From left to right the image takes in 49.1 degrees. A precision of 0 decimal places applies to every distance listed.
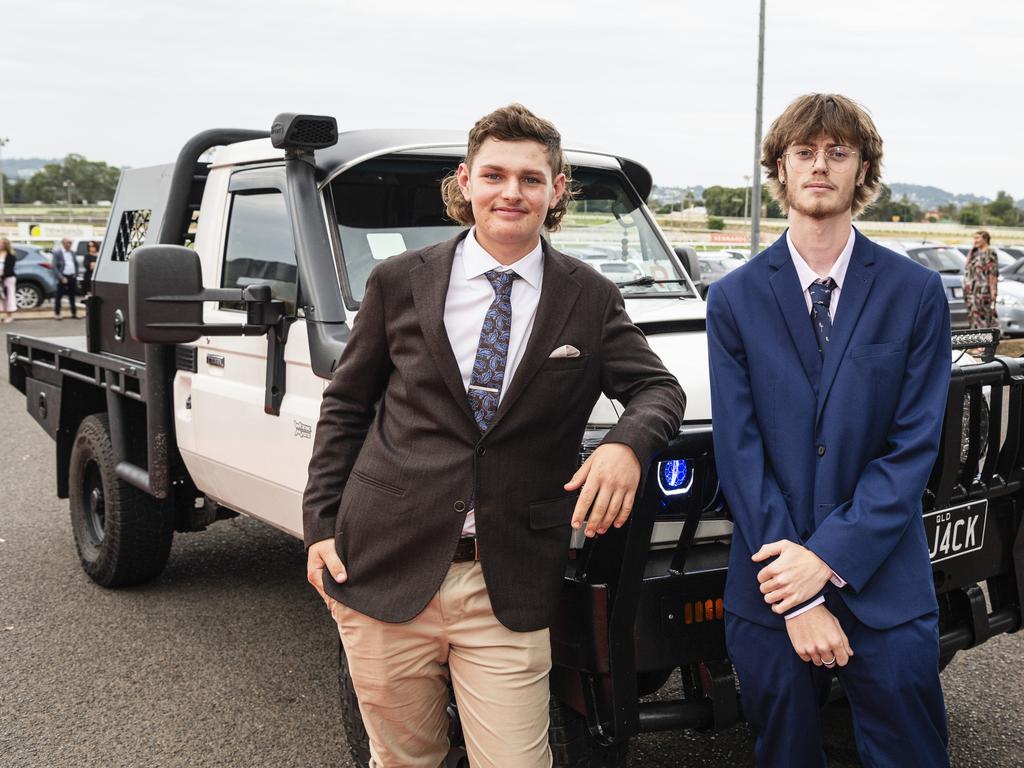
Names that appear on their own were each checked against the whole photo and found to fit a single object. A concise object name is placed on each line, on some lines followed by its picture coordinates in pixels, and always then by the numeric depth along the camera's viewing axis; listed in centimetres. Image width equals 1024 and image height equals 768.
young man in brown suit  257
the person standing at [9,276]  2400
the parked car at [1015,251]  2691
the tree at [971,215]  8086
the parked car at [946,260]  2086
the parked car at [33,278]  2723
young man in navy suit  256
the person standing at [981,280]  1681
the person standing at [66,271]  2602
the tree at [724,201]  6838
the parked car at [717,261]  2625
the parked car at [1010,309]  1880
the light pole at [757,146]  2083
